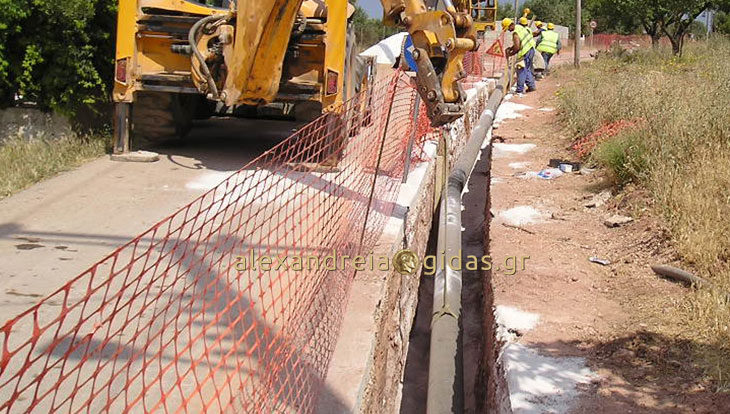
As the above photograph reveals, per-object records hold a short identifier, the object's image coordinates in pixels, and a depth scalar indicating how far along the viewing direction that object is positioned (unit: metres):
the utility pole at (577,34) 23.01
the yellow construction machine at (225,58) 6.60
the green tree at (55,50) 7.82
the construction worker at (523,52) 16.92
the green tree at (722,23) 44.47
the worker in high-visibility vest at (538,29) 20.52
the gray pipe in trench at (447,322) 4.61
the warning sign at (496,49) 18.56
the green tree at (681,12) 28.11
